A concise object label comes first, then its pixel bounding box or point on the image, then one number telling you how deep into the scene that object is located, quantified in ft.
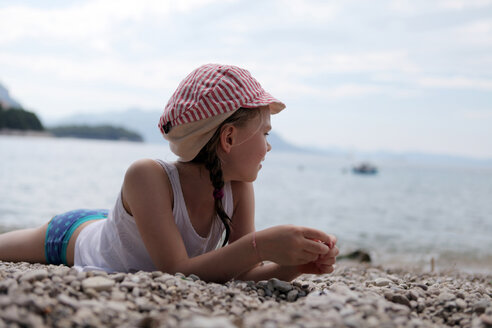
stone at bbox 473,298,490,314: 8.32
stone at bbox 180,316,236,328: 5.36
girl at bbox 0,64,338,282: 8.89
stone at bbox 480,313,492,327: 7.18
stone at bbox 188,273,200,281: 8.90
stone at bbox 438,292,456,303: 8.95
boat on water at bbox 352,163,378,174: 270.87
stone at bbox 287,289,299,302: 8.61
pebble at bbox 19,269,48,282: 7.44
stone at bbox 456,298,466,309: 8.61
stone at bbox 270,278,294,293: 9.02
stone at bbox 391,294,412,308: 8.77
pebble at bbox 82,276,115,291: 7.40
